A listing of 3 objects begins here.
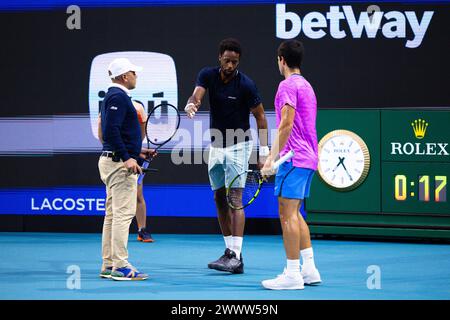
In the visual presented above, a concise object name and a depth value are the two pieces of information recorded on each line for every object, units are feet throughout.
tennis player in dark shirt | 46.70
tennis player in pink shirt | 39.68
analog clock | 60.23
